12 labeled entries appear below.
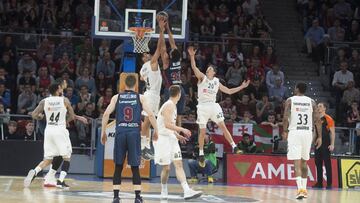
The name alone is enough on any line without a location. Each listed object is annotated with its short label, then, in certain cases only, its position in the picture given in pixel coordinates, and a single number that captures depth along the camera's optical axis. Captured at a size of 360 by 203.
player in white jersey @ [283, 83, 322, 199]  18.38
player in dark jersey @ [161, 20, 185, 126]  18.38
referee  22.42
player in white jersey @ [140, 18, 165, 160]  18.97
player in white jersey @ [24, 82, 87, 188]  19.08
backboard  19.83
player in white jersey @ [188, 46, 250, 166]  20.78
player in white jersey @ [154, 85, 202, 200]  16.48
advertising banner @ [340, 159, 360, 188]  22.94
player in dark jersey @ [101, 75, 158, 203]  15.36
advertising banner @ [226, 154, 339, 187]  23.02
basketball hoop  19.47
